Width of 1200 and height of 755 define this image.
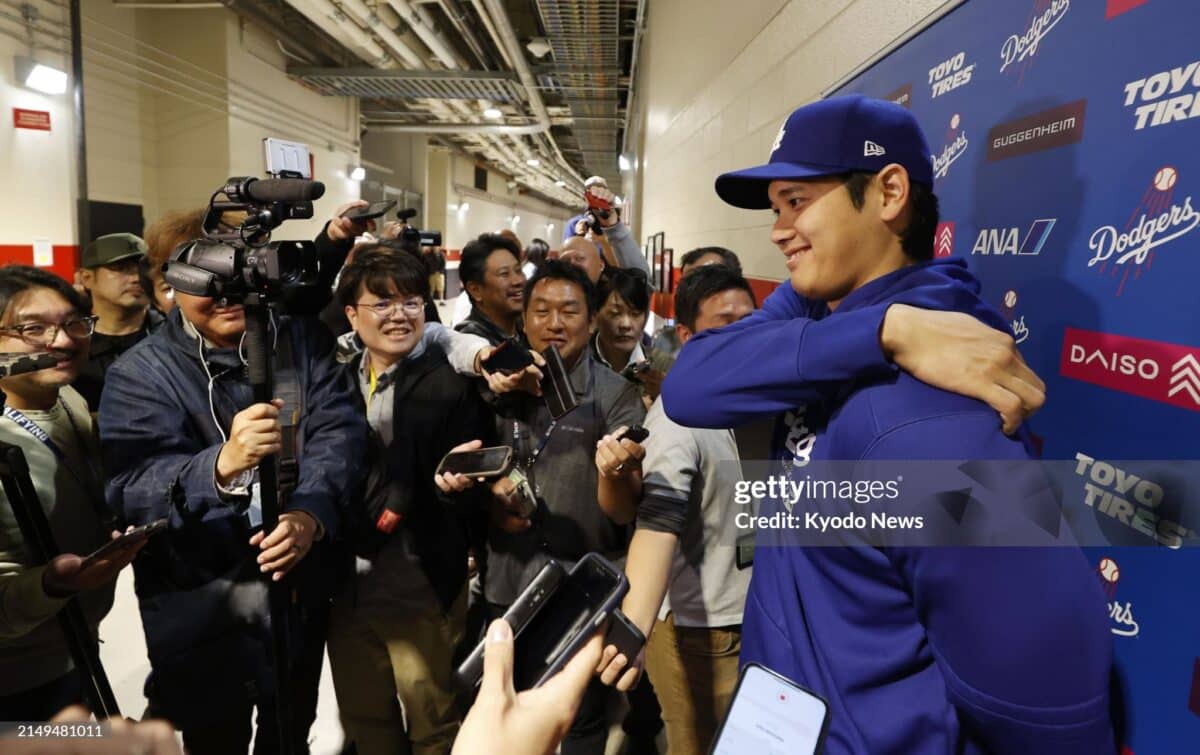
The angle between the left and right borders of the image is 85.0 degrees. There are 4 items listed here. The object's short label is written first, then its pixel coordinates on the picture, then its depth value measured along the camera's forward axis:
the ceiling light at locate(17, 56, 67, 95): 5.29
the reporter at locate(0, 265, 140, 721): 1.33
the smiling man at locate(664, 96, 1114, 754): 0.70
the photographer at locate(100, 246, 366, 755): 1.37
